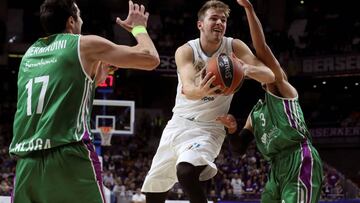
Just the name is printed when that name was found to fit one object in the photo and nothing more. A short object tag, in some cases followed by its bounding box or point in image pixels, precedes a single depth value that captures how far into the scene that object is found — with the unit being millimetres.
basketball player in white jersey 5004
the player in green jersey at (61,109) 3232
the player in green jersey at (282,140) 4801
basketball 4586
